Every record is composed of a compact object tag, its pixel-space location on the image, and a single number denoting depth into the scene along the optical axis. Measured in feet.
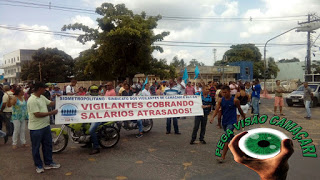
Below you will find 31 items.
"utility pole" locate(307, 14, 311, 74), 105.50
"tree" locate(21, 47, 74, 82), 174.09
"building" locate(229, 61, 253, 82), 177.84
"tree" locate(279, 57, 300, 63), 355.23
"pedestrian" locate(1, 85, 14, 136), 25.51
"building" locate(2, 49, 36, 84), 282.99
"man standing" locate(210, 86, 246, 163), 19.54
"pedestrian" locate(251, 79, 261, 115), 38.31
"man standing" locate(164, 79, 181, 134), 28.53
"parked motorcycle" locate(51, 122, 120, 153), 21.67
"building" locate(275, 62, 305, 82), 239.30
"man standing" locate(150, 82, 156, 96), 49.81
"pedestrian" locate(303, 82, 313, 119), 37.99
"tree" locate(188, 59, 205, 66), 285.97
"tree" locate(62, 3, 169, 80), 80.53
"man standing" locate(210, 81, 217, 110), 45.76
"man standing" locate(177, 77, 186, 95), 35.53
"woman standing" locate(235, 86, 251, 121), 31.19
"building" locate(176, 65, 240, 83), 155.22
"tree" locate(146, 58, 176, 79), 89.10
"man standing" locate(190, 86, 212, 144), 24.13
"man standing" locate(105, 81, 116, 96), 25.82
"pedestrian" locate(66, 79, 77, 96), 38.86
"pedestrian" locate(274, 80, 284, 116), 39.70
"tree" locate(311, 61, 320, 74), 199.50
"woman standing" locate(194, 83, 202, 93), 46.56
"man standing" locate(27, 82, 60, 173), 16.88
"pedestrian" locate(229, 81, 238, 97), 43.00
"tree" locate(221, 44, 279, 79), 201.57
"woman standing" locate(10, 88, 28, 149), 23.44
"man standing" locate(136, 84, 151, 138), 27.53
